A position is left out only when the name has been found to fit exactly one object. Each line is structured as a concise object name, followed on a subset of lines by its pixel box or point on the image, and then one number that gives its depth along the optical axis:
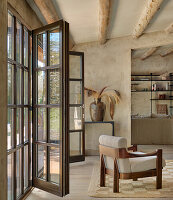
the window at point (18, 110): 3.61
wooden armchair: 4.35
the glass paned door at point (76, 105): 6.39
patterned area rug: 4.30
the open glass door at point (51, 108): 4.05
